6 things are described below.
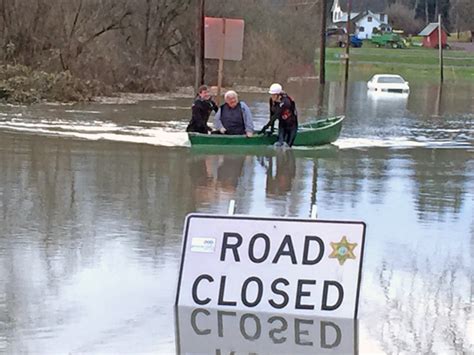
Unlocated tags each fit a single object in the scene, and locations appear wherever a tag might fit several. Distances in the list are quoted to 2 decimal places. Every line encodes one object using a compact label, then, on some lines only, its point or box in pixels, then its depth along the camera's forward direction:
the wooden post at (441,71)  72.29
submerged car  54.75
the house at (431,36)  124.75
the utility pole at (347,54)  65.73
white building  149.23
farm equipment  125.75
